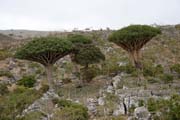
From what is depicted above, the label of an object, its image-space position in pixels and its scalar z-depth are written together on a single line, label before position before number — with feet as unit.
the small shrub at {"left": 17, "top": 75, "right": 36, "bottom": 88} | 68.63
